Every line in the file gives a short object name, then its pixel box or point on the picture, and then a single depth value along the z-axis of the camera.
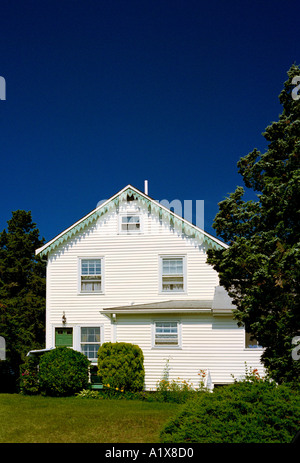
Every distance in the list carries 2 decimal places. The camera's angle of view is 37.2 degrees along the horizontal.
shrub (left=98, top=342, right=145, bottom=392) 17.14
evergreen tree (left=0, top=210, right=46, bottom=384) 25.97
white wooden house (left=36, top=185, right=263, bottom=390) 18.66
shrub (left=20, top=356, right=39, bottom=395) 17.16
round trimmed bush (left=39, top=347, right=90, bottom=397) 16.69
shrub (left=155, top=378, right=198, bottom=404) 15.98
